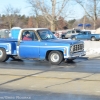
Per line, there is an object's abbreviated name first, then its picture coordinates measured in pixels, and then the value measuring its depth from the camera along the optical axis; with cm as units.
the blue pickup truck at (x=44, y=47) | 1435
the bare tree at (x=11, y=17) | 7997
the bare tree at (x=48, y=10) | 3275
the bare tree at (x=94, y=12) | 7198
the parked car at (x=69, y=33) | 5228
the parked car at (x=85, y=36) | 4519
